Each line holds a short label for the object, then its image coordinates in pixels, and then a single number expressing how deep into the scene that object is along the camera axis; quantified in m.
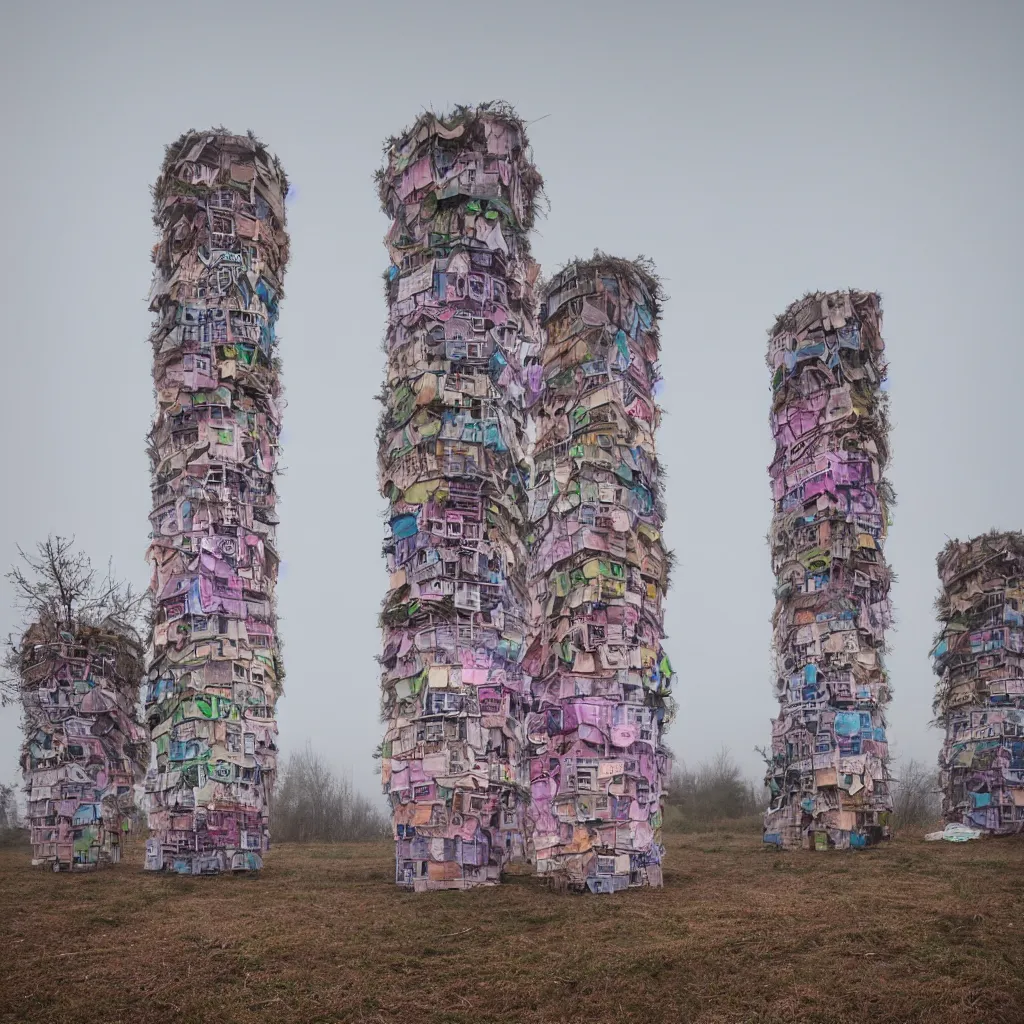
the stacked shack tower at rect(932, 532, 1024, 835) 20.22
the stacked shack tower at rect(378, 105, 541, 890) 14.29
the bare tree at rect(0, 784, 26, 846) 29.73
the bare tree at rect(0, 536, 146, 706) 17.12
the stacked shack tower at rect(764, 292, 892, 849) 18.72
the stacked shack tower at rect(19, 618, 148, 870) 16.52
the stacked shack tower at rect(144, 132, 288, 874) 16.08
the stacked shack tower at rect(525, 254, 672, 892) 13.83
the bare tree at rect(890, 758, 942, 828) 26.34
